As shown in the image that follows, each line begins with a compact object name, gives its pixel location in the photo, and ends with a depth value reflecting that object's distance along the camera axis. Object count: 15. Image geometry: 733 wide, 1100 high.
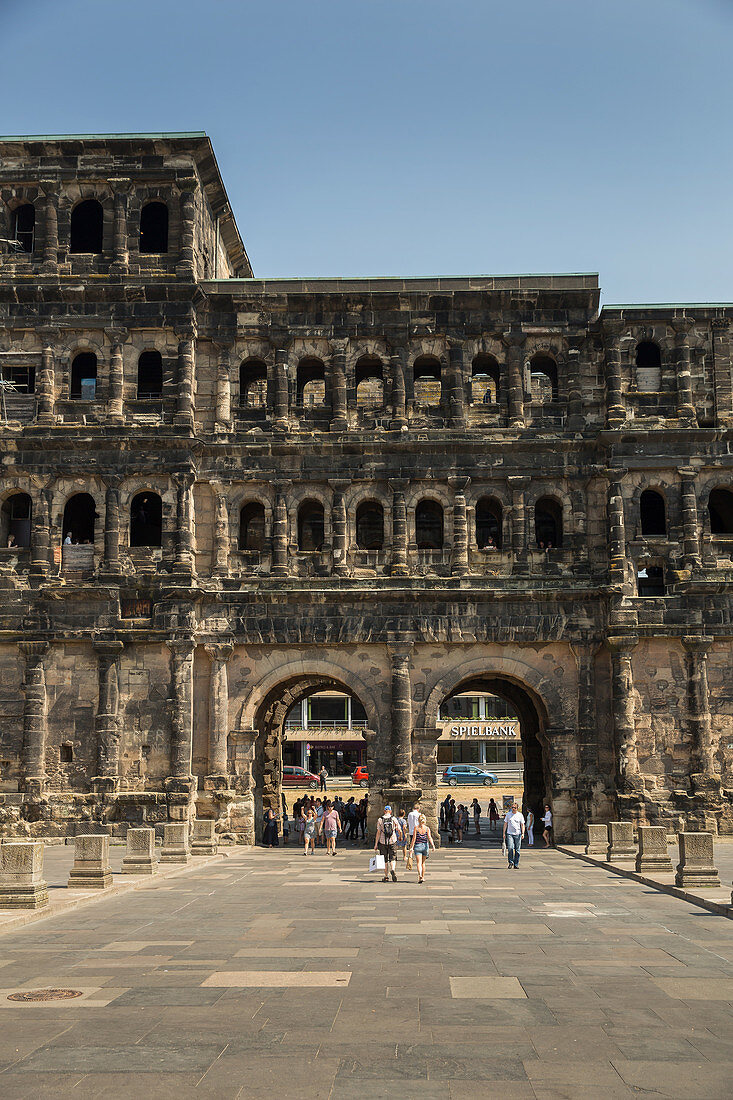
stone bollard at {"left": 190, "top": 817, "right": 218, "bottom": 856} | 30.56
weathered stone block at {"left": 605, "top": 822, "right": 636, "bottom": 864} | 28.25
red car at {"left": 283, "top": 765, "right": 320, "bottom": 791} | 66.75
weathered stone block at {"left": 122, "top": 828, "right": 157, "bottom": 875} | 25.66
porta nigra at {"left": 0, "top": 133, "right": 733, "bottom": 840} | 33.94
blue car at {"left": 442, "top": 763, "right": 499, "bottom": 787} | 68.38
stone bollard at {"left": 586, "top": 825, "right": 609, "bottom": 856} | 30.80
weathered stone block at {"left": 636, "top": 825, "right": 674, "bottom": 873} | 25.33
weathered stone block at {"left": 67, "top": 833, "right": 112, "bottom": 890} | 22.92
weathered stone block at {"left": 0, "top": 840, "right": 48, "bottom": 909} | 19.62
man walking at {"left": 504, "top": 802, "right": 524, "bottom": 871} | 27.53
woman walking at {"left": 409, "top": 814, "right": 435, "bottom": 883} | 25.42
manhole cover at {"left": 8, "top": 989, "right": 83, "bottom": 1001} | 13.01
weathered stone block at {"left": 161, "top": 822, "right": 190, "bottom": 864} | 28.45
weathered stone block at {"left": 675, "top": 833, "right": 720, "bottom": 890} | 22.35
